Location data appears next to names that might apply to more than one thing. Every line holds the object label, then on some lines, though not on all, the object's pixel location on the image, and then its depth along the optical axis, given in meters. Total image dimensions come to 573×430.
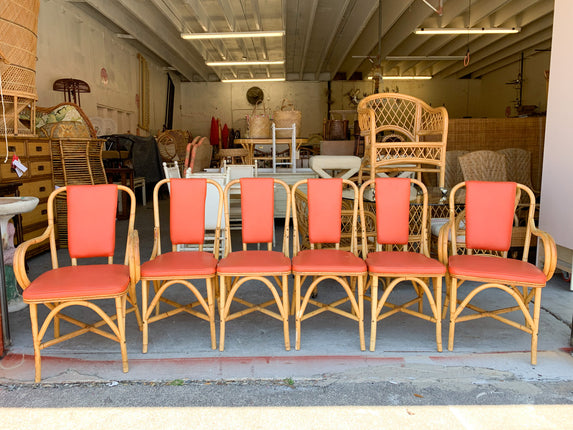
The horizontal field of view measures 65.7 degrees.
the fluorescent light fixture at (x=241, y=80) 14.06
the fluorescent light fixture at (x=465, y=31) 8.09
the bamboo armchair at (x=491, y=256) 2.32
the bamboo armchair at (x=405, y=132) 3.61
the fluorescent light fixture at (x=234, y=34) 8.64
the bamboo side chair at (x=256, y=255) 2.41
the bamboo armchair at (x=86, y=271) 2.12
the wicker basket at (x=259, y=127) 5.73
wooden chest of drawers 4.22
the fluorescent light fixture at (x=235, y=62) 10.83
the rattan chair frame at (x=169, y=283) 2.39
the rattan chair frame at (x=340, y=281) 2.43
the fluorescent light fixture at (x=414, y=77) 13.21
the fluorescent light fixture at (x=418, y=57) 11.32
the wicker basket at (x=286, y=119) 5.66
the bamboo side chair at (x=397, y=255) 2.40
